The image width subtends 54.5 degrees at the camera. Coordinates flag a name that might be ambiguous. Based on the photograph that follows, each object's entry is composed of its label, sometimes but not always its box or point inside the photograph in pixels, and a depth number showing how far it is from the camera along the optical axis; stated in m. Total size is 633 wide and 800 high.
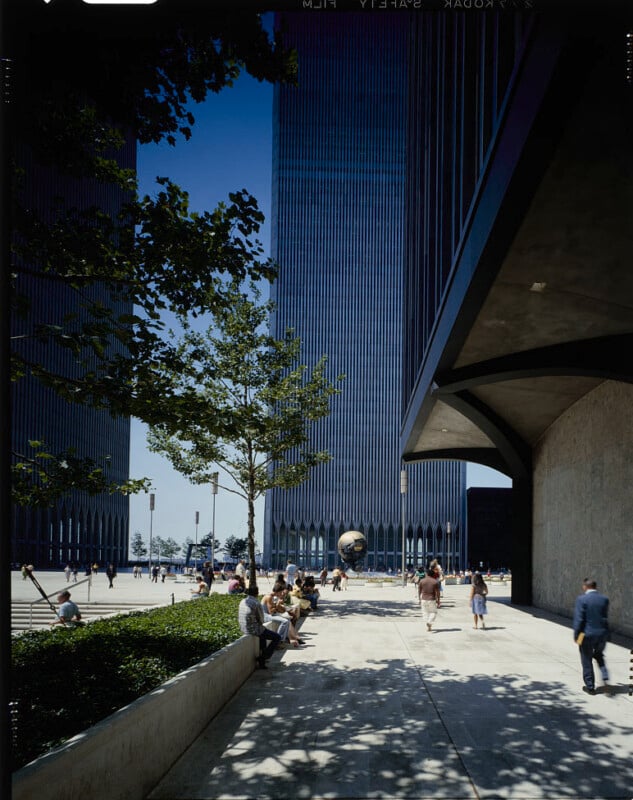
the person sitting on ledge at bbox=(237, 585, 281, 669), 11.34
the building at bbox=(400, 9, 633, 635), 6.77
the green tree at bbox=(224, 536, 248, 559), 120.38
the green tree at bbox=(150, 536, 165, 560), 161.95
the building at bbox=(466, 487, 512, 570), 84.56
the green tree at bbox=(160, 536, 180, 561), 159.50
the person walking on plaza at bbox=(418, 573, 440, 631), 17.00
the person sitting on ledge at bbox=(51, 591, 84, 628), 15.68
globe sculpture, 57.56
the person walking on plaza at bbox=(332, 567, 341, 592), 35.84
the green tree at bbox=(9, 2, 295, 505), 2.82
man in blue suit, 9.04
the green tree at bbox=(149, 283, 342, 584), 22.56
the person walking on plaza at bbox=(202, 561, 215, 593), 28.17
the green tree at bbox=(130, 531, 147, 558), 163.12
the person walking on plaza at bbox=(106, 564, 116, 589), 36.28
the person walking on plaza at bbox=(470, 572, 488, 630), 17.73
